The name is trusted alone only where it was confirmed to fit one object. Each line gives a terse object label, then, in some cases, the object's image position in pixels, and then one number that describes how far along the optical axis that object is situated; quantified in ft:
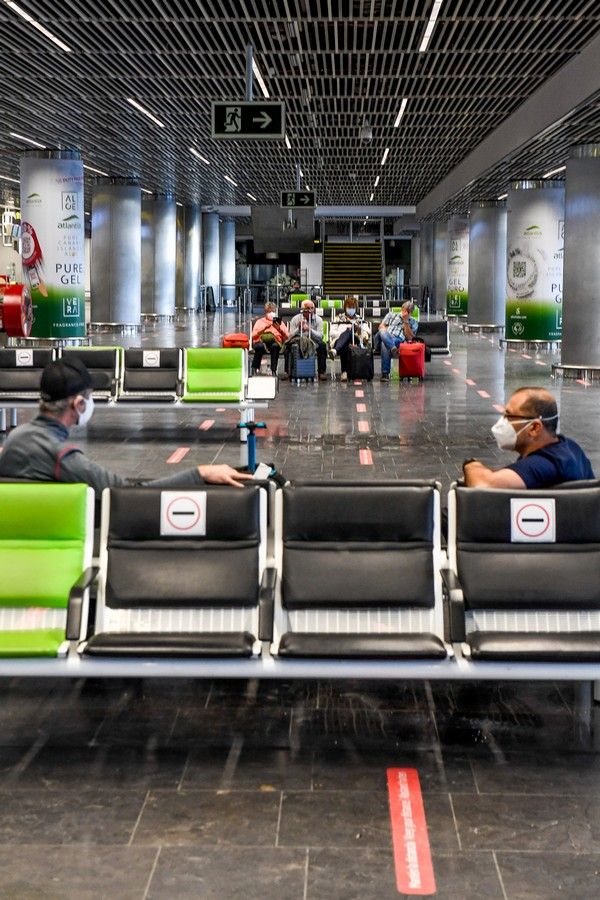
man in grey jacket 17.62
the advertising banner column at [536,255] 102.63
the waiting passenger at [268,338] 72.54
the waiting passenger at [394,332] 73.15
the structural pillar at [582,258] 73.72
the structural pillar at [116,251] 125.59
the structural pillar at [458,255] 158.71
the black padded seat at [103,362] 46.57
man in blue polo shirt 18.06
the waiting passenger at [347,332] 73.20
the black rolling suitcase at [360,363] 71.92
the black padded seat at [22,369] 46.24
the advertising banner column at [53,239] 94.02
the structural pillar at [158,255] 154.81
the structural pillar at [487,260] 132.67
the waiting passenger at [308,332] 70.74
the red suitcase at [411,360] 72.23
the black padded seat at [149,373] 47.11
